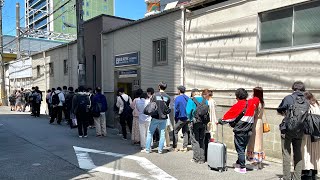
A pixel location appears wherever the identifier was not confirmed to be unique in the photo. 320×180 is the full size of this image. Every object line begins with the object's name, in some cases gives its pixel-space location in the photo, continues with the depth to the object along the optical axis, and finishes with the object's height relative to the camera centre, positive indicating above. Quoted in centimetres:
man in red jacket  563 -61
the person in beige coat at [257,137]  595 -103
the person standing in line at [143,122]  809 -94
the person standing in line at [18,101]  2141 -88
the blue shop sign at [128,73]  1182 +64
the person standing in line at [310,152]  500 -113
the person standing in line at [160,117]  738 -73
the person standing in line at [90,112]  1055 -88
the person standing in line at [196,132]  654 -100
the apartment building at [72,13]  7400 +2112
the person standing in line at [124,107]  949 -60
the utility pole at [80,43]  1227 +197
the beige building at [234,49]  637 +108
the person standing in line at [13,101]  2236 -91
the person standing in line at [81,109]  1013 -70
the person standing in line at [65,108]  1361 -94
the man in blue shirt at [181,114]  731 -65
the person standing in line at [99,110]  1023 -76
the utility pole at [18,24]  2736 +620
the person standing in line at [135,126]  876 -115
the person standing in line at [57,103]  1370 -67
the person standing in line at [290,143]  492 -97
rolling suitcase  586 -140
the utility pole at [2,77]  2812 +122
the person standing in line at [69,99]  1292 -45
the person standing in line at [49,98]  1482 -53
